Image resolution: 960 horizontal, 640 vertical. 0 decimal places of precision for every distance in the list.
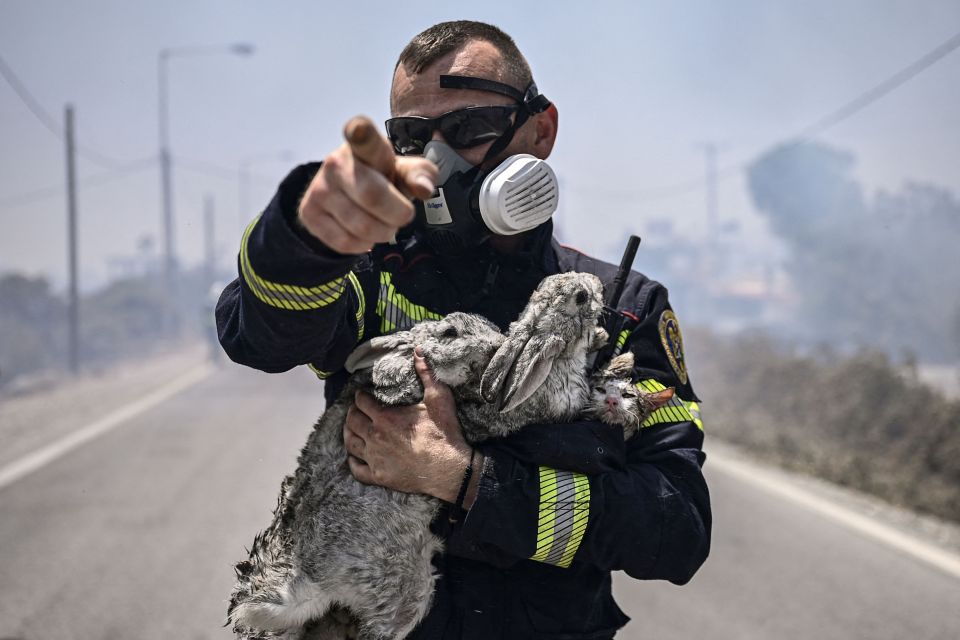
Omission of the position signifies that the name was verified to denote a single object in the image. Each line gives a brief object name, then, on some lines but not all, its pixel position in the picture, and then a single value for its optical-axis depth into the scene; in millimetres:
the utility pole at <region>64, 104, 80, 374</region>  21672
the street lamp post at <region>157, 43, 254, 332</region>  24656
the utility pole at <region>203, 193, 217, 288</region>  33250
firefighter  1722
